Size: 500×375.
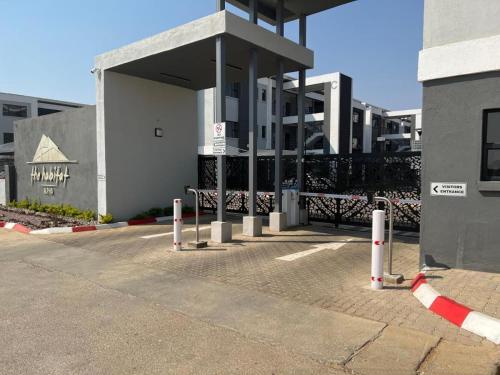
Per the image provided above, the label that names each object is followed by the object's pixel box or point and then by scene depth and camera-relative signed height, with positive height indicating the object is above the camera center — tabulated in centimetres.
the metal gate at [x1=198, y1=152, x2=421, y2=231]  999 -39
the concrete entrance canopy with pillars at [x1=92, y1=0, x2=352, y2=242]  923 +238
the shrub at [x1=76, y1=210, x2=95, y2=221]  1218 -156
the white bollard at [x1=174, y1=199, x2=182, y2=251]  786 -120
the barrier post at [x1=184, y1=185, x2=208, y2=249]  847 -168
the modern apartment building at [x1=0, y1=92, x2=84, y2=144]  4797 +733
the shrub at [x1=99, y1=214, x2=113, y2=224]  1162 -157
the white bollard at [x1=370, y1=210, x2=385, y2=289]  547 -114
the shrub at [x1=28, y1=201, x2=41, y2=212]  1465 -154
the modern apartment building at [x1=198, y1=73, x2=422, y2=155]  2948 +490
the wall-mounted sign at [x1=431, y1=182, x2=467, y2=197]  613 -31
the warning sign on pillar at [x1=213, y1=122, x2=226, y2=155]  888 +67
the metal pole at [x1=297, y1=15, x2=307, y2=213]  1149 +120
